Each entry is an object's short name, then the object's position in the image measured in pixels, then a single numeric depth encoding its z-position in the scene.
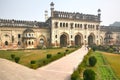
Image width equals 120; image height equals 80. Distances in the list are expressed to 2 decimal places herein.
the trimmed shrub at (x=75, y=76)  6.81
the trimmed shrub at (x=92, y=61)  10.71
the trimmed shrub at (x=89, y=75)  6.71
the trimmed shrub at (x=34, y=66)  9.74
